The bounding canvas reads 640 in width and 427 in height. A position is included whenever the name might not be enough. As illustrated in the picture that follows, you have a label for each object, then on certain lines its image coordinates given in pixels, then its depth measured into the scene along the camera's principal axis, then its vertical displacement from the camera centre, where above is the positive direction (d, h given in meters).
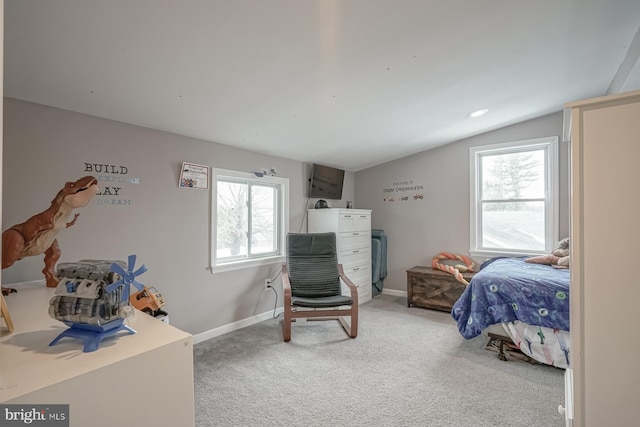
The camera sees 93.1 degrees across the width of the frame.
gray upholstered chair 2.98 -0.72
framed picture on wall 2.75 +0.36
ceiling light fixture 3.20 +1.10
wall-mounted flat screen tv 4.16 +0.47
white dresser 3.96 -0.30
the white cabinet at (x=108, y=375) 0.70 -0.39
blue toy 0.89 -0.26
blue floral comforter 2.30 -0.68
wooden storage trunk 3.76 -0.95
